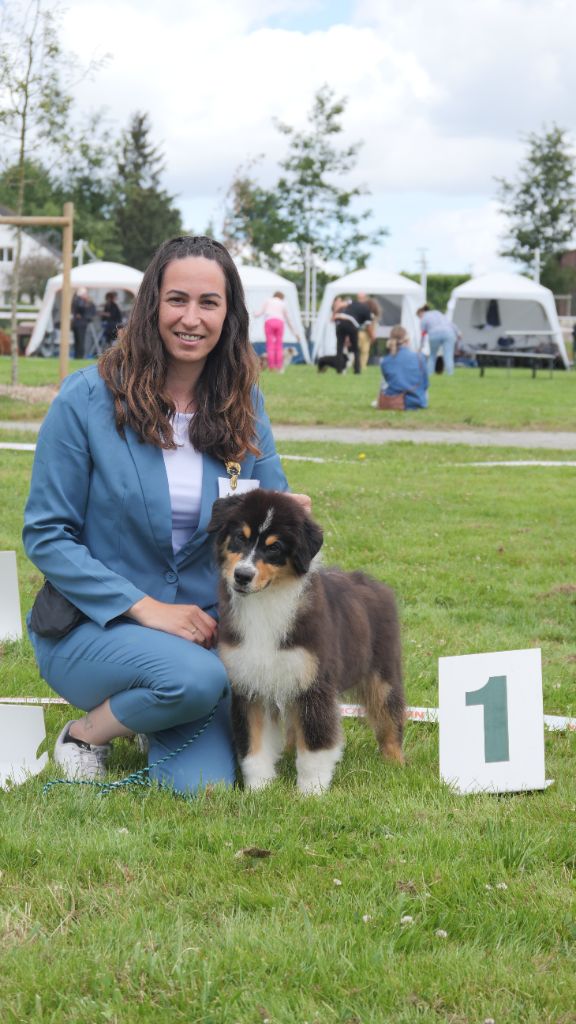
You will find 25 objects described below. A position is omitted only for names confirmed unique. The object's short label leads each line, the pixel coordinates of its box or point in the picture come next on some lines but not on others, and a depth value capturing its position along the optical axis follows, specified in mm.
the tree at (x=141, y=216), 81250
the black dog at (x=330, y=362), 31814
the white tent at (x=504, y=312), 39344
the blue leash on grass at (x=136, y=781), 4344
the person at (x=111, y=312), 34938
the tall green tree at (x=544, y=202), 62312
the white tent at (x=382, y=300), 38031
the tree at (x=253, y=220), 52281
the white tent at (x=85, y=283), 37500
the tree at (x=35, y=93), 18203
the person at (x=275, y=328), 31297
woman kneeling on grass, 4453
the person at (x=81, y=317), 36375
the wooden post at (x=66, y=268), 13961
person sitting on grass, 19391
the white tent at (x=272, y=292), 38094
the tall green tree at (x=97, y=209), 73312
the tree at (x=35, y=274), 57906
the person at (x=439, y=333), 33500
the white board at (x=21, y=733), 4684
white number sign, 4523
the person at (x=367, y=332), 33000
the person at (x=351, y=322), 31875
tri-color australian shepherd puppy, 4246
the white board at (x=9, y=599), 6511
